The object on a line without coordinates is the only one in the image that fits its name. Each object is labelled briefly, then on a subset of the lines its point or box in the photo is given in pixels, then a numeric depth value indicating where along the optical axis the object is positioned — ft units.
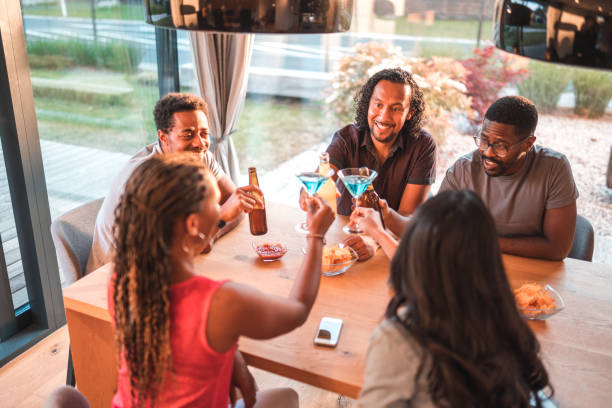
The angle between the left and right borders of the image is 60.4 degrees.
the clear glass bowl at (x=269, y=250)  5.83
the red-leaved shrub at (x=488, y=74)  10.25
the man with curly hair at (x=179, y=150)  6.20
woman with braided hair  3.47
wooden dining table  4.14
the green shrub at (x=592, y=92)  9.57
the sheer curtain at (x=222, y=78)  10.19
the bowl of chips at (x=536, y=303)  4.66
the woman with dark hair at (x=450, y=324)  3.07
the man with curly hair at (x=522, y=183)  6.09
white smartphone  4.42
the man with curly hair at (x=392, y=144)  7.57
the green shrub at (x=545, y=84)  9.84
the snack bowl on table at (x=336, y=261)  5.47
